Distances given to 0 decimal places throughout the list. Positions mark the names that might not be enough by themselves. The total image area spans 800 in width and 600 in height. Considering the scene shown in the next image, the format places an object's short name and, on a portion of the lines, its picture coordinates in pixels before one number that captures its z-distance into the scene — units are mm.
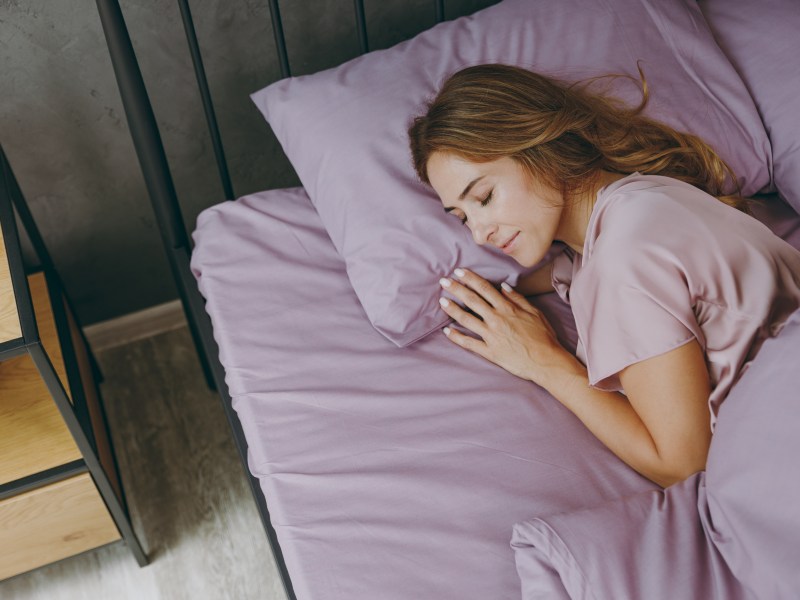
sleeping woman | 953
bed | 871
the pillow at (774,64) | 1271
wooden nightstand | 1137
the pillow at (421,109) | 1180
